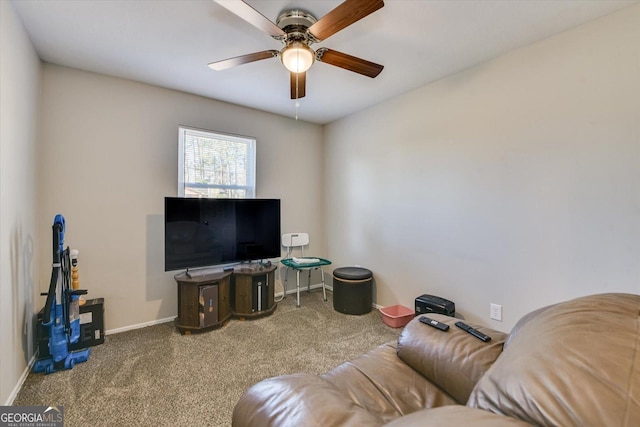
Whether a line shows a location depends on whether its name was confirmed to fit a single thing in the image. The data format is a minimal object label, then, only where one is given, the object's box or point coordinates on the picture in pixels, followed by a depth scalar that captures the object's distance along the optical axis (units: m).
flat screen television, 2.82
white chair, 3.50
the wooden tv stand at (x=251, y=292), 3.10
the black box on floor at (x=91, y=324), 2.43
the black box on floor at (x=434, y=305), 2.55
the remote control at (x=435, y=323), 1.35
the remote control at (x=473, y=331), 1.22
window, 3.17
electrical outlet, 2.36
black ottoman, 3.22
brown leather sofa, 0.53
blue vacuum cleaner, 2.08
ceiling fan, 1.43
